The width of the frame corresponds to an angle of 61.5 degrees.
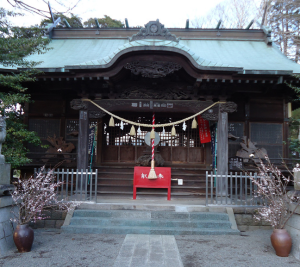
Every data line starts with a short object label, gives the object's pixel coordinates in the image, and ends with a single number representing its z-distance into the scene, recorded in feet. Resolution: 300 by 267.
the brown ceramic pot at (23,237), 16.74
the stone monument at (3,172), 17.85
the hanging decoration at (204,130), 32.24
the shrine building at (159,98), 25.58
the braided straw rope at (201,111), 27.26
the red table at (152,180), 27.99
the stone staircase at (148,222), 21.29
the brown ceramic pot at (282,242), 16.63
